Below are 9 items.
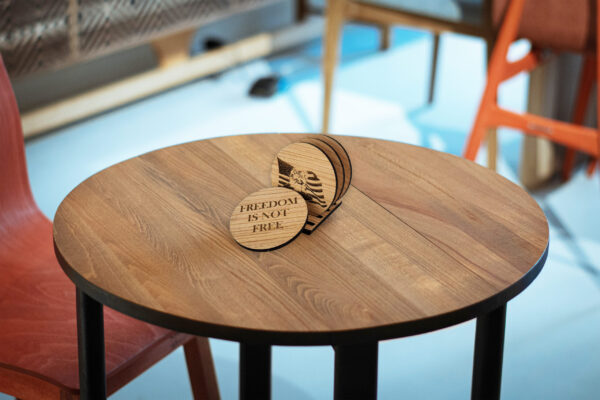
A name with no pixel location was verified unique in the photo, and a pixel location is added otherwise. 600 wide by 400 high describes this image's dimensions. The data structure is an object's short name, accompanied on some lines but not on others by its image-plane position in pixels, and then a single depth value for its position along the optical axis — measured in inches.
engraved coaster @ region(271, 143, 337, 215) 63.8
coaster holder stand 63.7
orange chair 99.0
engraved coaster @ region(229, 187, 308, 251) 62.6
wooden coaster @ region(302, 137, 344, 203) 64.0
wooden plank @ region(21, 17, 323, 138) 141.4
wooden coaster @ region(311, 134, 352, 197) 64.8
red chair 65.2
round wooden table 57.6
